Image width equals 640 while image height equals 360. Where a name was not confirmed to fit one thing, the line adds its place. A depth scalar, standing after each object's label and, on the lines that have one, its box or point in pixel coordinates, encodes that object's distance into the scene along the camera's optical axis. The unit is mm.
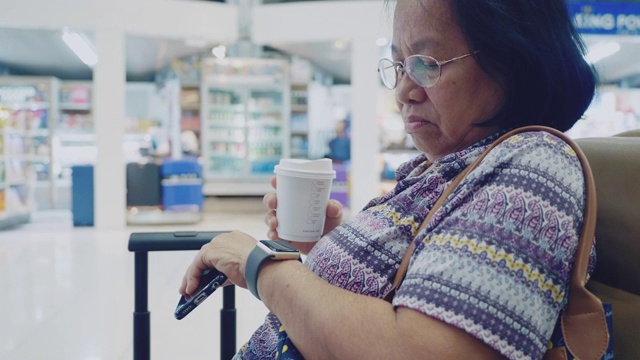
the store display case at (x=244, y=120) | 9930
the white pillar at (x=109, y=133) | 7574
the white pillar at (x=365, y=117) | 7922
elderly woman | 648
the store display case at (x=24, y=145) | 7484
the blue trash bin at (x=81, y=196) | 7629
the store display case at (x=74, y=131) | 11805
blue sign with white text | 6887
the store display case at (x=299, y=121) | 10305
